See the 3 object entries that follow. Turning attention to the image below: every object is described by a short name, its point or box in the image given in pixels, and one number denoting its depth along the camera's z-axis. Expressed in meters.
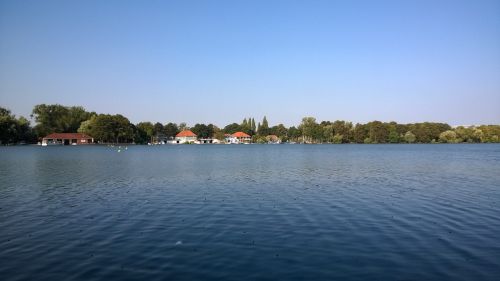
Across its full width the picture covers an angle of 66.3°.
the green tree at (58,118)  183.25
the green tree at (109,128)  171.38
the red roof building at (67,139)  173.25
